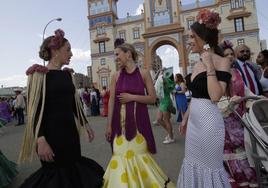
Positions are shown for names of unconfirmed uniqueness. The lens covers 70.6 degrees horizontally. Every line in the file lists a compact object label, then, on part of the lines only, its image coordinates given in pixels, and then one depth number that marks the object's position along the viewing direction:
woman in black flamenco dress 1.64
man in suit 2.76
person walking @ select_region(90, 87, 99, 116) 11.45
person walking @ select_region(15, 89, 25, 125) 9.99
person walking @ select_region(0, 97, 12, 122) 9.84
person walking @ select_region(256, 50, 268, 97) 3.06
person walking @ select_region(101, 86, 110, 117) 9.75
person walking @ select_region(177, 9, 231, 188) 1.47
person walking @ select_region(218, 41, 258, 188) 1.92
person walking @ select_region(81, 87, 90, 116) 11.19
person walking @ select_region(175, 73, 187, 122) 6.42
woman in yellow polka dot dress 1.83
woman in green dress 4.34
